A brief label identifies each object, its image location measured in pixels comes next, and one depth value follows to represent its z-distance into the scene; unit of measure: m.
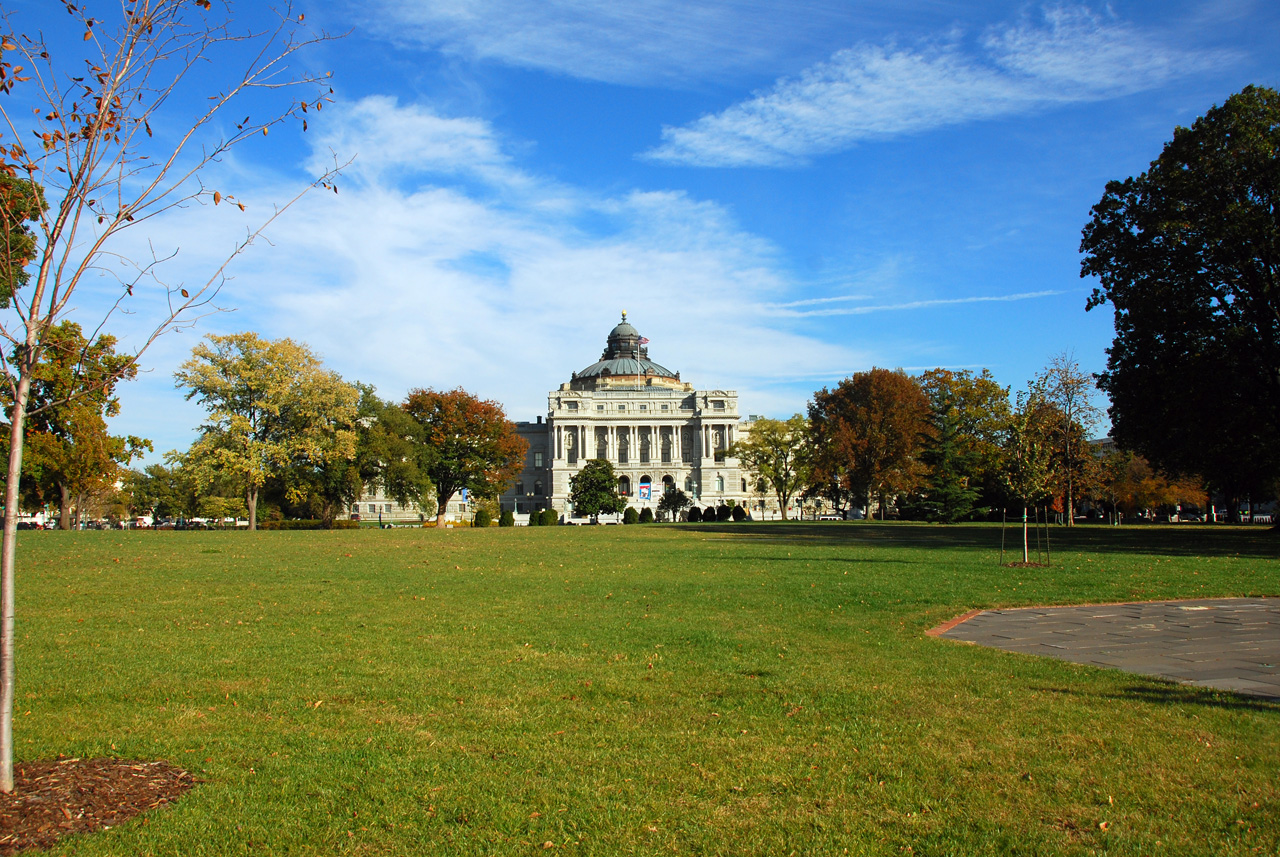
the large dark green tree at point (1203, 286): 28.25
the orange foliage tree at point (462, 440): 64.38
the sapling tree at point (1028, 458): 22.27
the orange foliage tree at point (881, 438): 60.50
